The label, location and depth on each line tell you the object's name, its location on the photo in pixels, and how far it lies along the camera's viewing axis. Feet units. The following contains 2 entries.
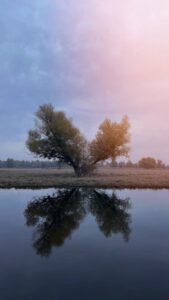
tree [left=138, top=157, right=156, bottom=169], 347.15
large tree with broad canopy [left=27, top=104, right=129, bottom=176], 166.30
